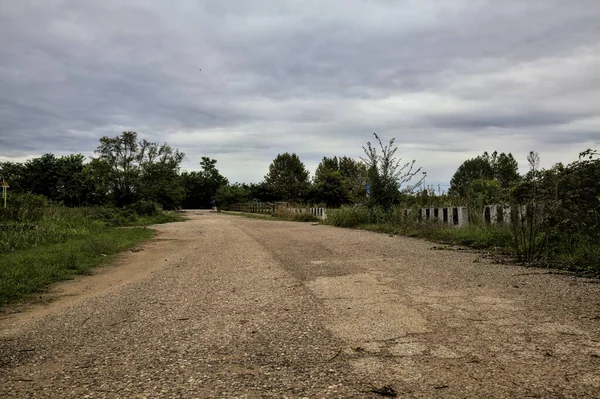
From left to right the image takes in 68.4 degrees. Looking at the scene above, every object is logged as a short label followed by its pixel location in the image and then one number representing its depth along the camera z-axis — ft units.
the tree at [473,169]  186.09
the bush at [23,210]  55.06
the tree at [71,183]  142.51
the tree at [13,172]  193.16
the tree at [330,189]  170.71
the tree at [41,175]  197.77
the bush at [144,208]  105.62
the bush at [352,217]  62.69
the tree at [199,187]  302.66
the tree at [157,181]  115.07
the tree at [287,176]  222.48
